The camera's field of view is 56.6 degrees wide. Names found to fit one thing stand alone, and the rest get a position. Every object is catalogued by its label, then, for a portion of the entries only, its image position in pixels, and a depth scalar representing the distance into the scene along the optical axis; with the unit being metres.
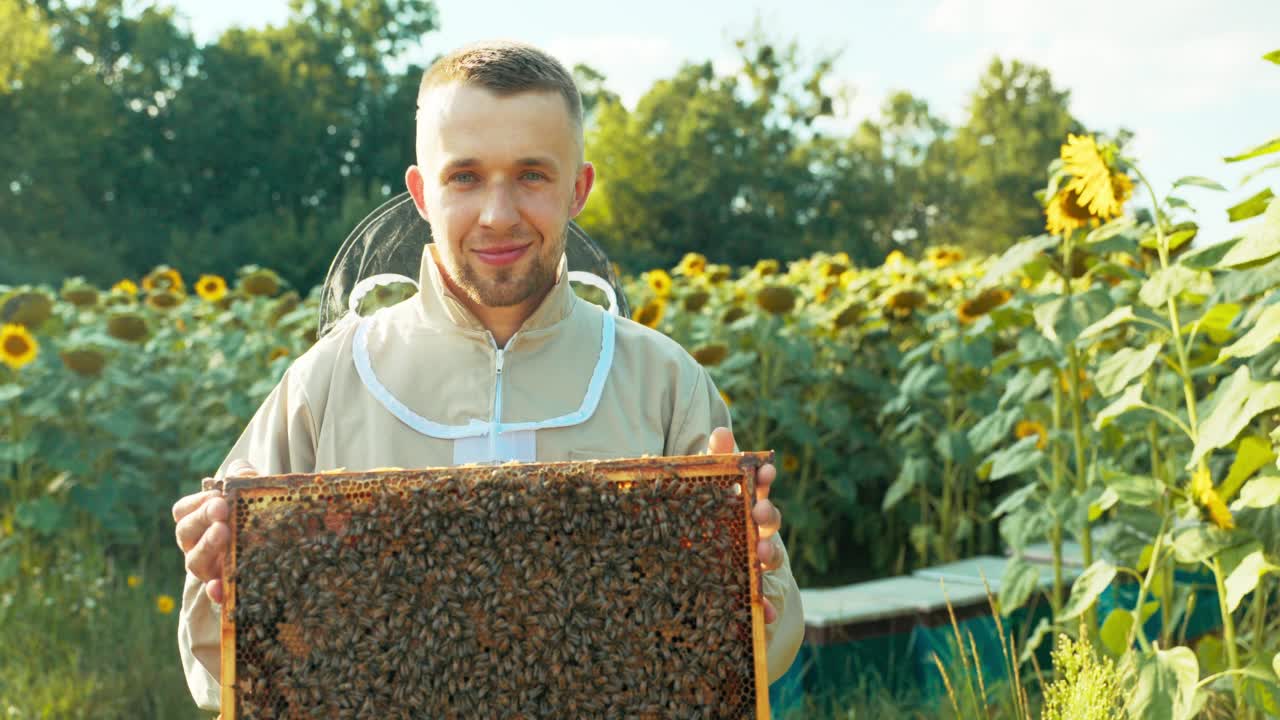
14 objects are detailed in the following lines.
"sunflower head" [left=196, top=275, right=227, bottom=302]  8.37
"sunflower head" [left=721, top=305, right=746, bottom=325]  7.11
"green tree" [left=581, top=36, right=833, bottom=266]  43.47
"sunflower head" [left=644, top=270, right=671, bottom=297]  7.66
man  2.31
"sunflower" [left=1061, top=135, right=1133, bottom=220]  3.87
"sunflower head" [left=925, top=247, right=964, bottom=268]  8.23
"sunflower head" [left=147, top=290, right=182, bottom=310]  7.91
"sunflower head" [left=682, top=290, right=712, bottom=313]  7.07
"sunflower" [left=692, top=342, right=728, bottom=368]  6.34
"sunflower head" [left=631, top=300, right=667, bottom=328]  6.46
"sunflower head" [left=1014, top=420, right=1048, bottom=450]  6.20
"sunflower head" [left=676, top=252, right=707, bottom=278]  8.67
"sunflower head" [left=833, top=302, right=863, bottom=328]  6.90
